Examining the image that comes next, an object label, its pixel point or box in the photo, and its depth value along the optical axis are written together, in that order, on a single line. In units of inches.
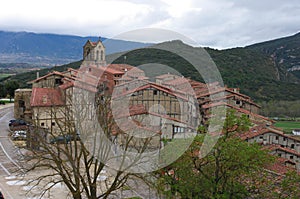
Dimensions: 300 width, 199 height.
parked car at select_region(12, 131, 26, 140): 1266.1
